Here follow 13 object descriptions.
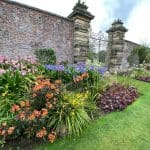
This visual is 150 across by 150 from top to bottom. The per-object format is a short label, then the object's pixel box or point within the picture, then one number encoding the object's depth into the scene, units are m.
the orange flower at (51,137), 1.93
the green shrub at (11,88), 2.38
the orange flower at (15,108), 2.01
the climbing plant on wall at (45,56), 4.83
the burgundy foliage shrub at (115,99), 2.91
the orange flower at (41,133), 1.91
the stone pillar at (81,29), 5.44
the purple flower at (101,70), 3.53
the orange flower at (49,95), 2.15
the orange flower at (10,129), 1.82
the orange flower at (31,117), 1.91
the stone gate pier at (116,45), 7.14
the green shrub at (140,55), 8.32
